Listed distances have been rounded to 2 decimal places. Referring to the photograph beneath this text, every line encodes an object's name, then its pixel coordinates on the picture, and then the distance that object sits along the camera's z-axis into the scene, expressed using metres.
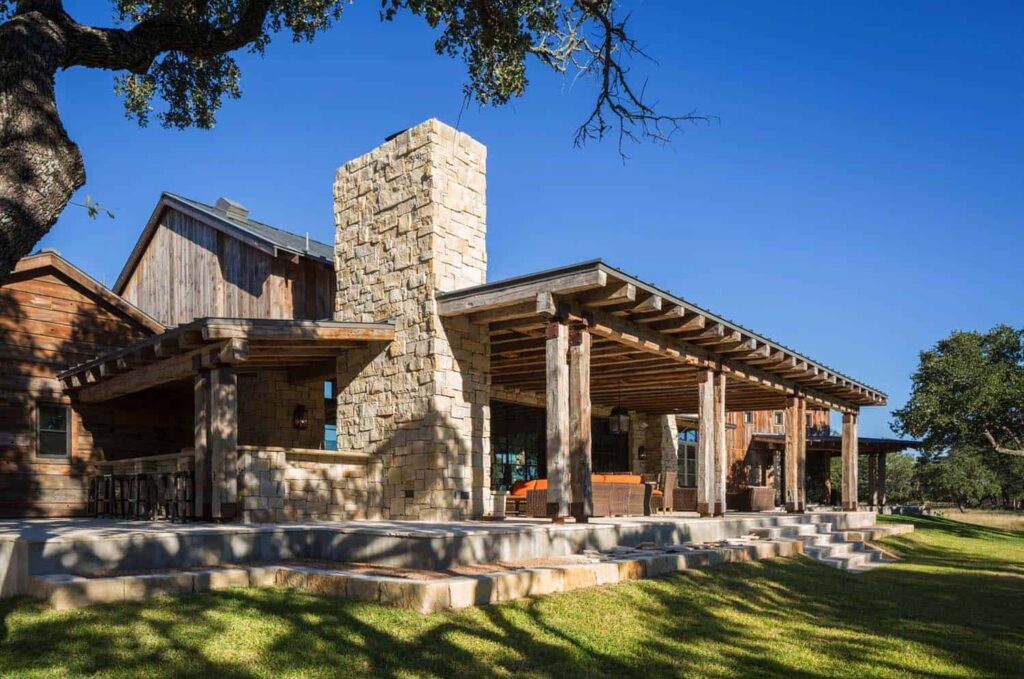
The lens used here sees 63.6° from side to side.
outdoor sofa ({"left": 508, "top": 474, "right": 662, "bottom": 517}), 12.31
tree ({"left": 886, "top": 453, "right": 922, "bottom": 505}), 56.25
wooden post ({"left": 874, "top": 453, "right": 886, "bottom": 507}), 29.19
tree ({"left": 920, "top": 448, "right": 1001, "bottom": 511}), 40.75
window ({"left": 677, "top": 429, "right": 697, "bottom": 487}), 22.73
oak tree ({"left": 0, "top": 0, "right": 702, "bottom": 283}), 4.36
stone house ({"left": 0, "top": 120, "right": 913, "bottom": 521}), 10.29
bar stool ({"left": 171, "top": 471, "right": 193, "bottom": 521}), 10.32
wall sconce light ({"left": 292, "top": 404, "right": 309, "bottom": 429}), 14.17
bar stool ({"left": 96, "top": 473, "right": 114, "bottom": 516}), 12.27
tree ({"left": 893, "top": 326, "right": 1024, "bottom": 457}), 25.56
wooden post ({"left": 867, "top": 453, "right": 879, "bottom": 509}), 28.68
